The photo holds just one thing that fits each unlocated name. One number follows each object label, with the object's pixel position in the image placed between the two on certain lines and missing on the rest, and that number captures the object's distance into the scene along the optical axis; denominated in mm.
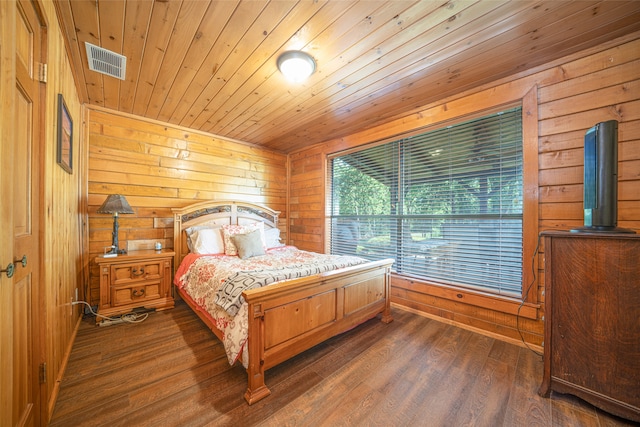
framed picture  1565
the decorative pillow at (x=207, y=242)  2945
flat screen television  1444
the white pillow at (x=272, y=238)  3594
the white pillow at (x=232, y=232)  3020
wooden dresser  1310
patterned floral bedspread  1590
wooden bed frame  1499
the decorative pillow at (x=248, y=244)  2832
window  2223
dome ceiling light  1855
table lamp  2527
